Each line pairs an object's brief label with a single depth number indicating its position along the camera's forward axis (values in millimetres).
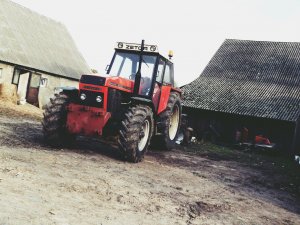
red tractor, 7117
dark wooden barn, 18866
